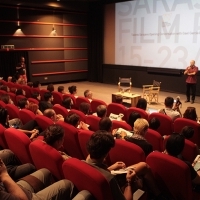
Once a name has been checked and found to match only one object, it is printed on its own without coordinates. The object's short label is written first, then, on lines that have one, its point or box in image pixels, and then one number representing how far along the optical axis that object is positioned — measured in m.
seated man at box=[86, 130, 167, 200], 1.90
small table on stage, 7.01
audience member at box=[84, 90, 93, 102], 6.10
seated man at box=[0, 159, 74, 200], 1.68
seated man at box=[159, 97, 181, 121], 4.39
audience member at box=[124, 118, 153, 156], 2.66
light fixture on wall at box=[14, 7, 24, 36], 10.22
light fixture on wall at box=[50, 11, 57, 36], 10.57
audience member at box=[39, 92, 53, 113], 4.83
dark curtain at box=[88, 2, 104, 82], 11.59
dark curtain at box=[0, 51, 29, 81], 10.29
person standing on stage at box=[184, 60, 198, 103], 7.67
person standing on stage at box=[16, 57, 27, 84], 9.76
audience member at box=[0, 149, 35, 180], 2.36
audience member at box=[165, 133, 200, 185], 2.30
